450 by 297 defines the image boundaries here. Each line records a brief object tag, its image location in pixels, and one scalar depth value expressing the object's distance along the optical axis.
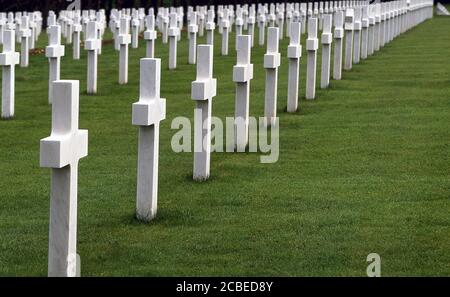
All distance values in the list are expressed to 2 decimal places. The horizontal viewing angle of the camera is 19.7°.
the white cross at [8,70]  15.87
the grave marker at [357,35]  22.97
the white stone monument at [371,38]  26.76
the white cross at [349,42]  22.36
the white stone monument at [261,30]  33.67
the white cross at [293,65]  15.59
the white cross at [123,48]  21.22
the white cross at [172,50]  24.52
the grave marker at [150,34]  23.34
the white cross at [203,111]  10.42
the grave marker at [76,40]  26.58
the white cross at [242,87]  12.20
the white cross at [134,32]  29.45
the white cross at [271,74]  13.88
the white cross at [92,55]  19.27
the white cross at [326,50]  18.58
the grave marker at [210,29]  28.10
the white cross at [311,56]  17.00
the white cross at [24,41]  24.00
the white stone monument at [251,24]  33.47
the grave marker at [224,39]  29.05
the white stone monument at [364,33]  24.68
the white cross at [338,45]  20.39
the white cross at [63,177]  6.68
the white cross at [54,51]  17.48
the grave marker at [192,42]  25.98
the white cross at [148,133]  8.62
